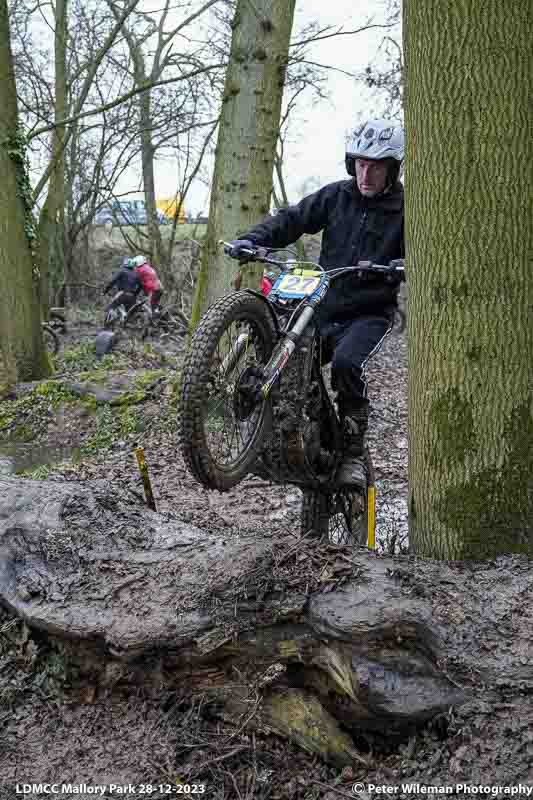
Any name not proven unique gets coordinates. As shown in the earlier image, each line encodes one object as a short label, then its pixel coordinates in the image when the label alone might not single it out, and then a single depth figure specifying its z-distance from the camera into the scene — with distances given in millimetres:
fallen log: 2436
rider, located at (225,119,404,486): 4152
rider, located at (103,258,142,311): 17953
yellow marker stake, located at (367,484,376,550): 4340
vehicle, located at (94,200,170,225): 20375
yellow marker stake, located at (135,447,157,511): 4176
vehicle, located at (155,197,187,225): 20141
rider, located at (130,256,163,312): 17250
